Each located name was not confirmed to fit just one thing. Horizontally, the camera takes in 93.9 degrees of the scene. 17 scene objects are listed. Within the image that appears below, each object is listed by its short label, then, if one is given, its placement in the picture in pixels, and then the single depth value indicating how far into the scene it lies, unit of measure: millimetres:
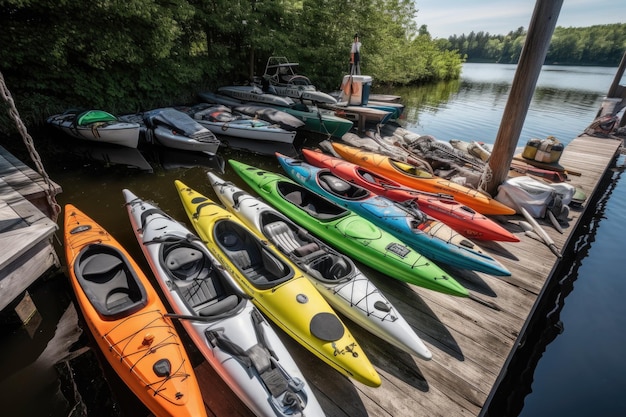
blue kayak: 4395
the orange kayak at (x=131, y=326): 2535
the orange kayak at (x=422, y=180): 5945
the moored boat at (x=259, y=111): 10336
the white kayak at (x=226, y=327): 2494
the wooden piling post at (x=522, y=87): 4648
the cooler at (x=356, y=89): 11797
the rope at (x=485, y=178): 6238
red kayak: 5152
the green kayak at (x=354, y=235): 4016
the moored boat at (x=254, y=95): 12180
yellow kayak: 2912
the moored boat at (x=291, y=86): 12478
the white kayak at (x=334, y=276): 3272
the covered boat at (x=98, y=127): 8164
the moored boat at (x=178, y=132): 8547
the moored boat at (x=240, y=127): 9555
